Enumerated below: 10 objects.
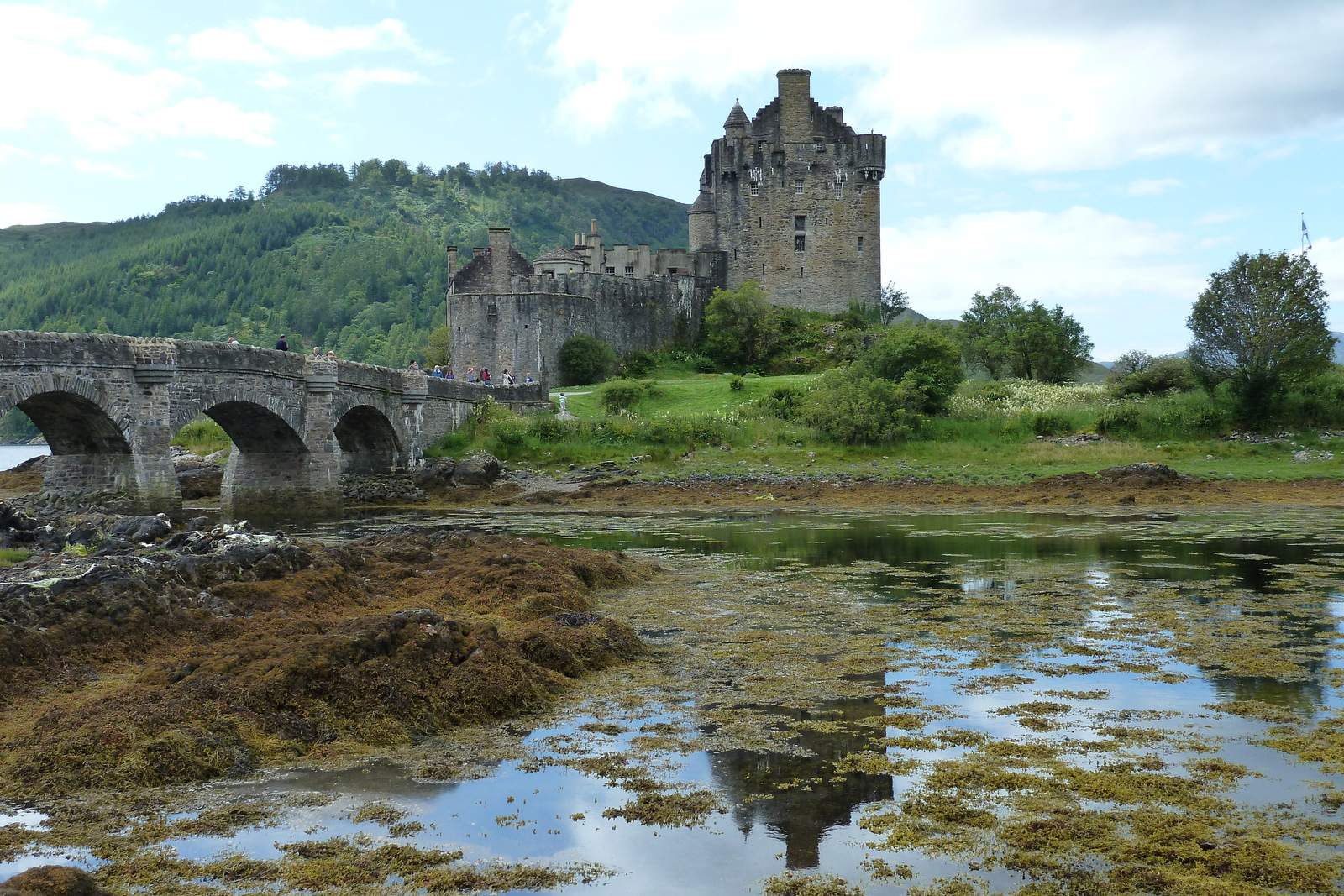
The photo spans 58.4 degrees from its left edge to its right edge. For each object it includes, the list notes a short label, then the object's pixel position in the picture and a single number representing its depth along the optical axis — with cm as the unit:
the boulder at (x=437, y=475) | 4062
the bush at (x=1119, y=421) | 4112
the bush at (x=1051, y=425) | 4150
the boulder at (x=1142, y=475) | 3394
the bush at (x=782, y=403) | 4614
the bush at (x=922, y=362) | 4378
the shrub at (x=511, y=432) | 4503
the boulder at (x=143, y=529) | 1977
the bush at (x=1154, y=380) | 4631
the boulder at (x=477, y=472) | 4041
